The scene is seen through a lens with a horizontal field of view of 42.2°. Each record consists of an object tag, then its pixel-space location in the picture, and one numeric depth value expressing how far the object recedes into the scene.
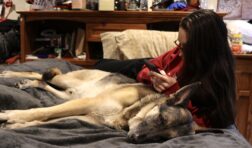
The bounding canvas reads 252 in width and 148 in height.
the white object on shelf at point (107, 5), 3.05
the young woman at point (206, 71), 1.70
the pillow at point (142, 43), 2.72
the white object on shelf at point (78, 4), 3.20
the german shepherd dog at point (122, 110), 1.45
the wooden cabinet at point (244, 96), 2.81
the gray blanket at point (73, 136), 1.28
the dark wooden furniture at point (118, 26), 2.84
